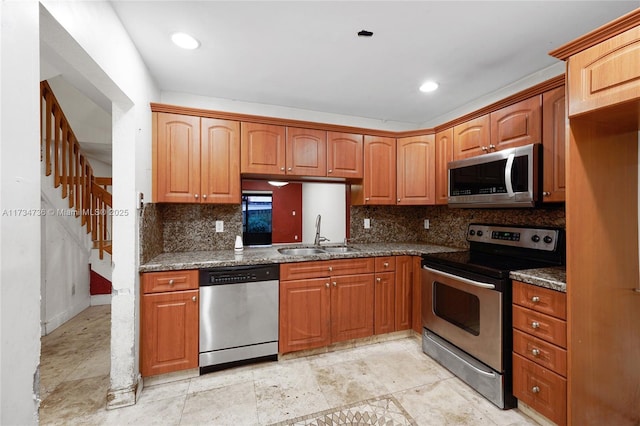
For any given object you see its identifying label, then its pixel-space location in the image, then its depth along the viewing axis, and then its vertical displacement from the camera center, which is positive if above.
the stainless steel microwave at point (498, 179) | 1.93 +0.26
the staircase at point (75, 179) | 2.68 +0.39
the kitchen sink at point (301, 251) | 2.94 -0.41
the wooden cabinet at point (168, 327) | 2.01 -0.85
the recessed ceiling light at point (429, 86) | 2.46 +1.14
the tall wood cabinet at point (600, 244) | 1.39 -0.18
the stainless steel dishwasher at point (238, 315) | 2.14 -0.82
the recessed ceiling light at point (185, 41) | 1.80 +1.14
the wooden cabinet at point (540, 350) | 1.52 -0.80
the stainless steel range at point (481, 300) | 1.79 -0.65
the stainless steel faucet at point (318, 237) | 3.10 -0.28
